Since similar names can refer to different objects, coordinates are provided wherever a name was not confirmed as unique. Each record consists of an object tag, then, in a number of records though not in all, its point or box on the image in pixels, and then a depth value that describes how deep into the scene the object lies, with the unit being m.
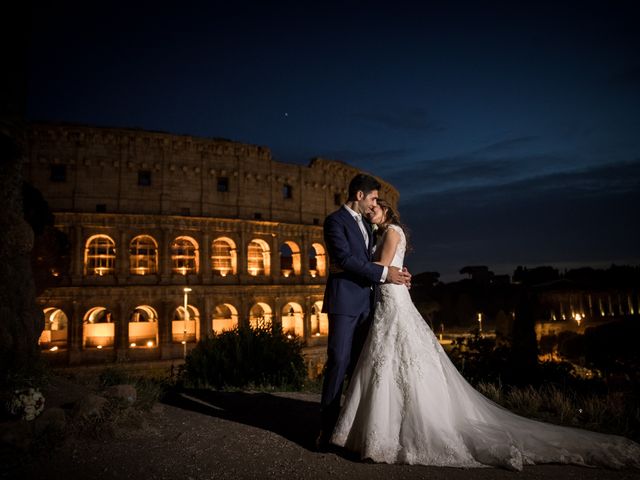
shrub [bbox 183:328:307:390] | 8.88
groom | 4.30
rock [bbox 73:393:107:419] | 4.74
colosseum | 24.64
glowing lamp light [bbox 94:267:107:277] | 25.20
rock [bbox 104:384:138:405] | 5.38
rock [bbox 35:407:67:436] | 4.44
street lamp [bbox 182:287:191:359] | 22.53
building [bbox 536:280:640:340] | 40.12
